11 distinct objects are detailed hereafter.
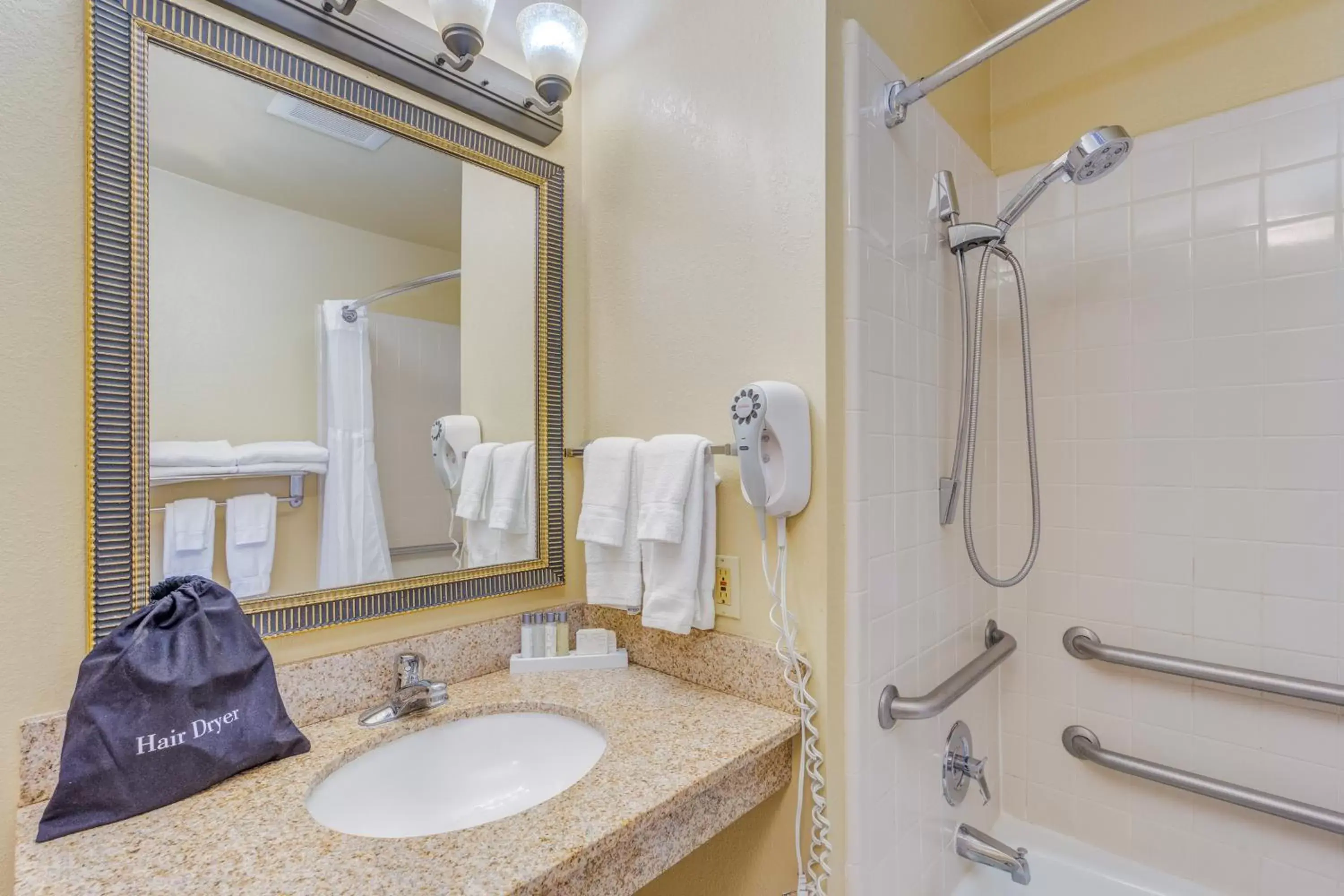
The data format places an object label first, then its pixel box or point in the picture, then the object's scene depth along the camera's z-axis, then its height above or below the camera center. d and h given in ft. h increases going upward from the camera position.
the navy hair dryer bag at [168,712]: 2.53 -1.14
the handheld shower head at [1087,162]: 3.68 +1.80
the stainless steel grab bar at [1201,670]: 4.12 -1.65
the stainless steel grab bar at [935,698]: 3.79 -1.62
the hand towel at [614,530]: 4.20 -0.53
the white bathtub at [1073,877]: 4.73 -3.41
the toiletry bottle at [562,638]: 4.45 -1.35
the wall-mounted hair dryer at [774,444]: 3.45 +0.04
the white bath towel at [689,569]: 3.91 -0.76
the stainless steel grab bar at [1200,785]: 4.08 -2.49
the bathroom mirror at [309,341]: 3.04 +0.68
